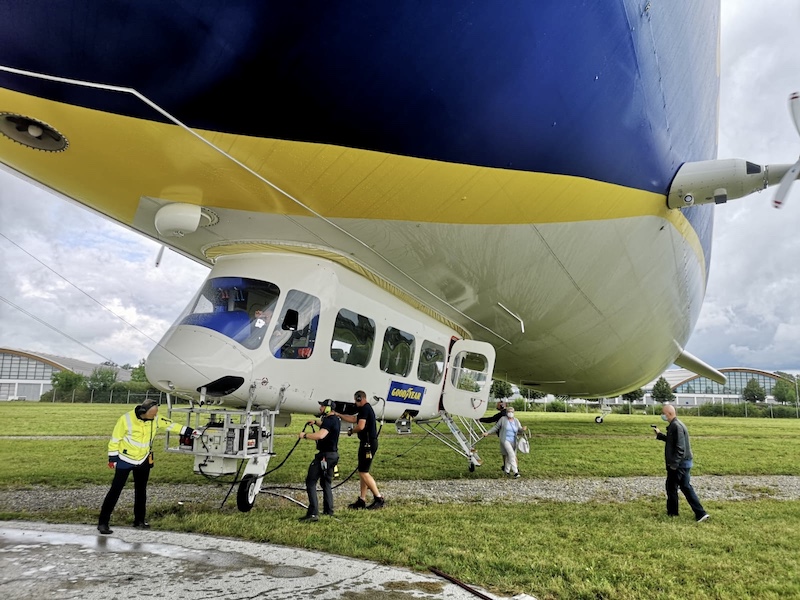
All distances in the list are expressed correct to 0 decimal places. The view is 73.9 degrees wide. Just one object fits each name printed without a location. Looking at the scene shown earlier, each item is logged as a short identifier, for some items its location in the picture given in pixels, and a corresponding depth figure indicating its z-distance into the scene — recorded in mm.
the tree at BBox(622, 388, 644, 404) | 59794
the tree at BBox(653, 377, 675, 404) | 72250
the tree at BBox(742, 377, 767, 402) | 84625
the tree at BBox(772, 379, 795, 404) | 93375
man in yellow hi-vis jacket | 6008
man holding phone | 7027
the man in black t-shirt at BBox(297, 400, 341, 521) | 6445
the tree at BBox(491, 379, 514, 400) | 41469
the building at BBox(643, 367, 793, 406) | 112625
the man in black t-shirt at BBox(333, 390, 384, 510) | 6965
